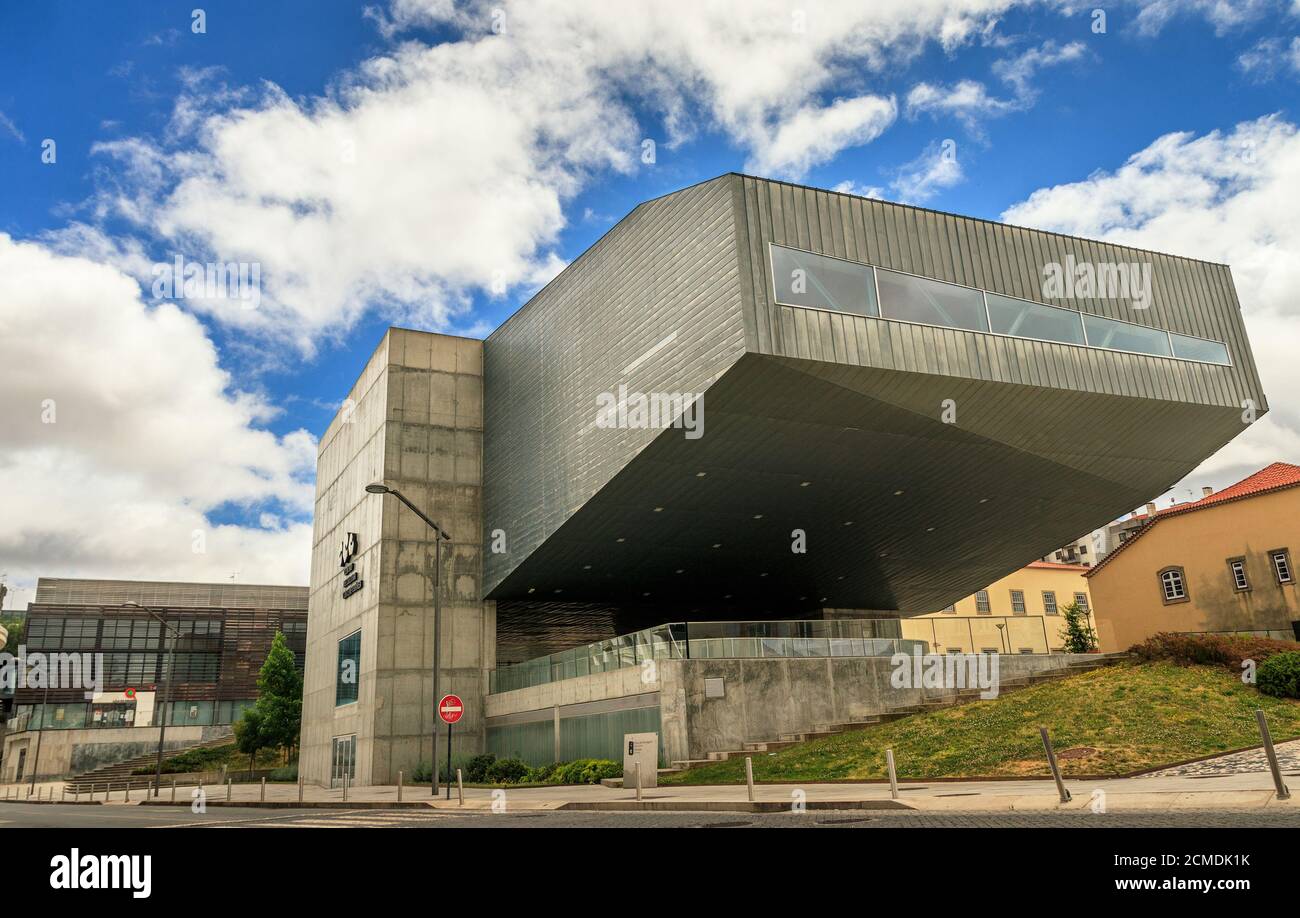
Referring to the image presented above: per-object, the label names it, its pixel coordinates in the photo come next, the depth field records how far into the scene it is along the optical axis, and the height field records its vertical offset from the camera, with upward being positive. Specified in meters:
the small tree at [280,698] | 64.44 +5.09
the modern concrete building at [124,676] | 76.50 +9.16
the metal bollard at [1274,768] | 11.41 -0.59
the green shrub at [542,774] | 31.86 -0.44
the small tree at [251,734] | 64.38 +2.81
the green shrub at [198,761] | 67.81 +1.41
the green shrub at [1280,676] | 24.34 +1.01
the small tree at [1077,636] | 42.44 +4.24
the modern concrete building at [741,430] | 27.00 +9.71
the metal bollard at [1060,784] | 13.20 -0.72
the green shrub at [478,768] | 36.29 -0.14
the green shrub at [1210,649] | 26.80 +1.98
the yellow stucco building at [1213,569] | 38.53 +6.38
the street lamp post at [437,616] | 26.45 +4.26
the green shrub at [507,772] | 33.95 -0.32
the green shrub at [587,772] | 29.75 -0.42
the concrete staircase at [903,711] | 28.81 +0.88
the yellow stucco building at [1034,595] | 64.62 +9.03
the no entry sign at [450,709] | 24.23 +1.39
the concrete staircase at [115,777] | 62.30 +0.58
